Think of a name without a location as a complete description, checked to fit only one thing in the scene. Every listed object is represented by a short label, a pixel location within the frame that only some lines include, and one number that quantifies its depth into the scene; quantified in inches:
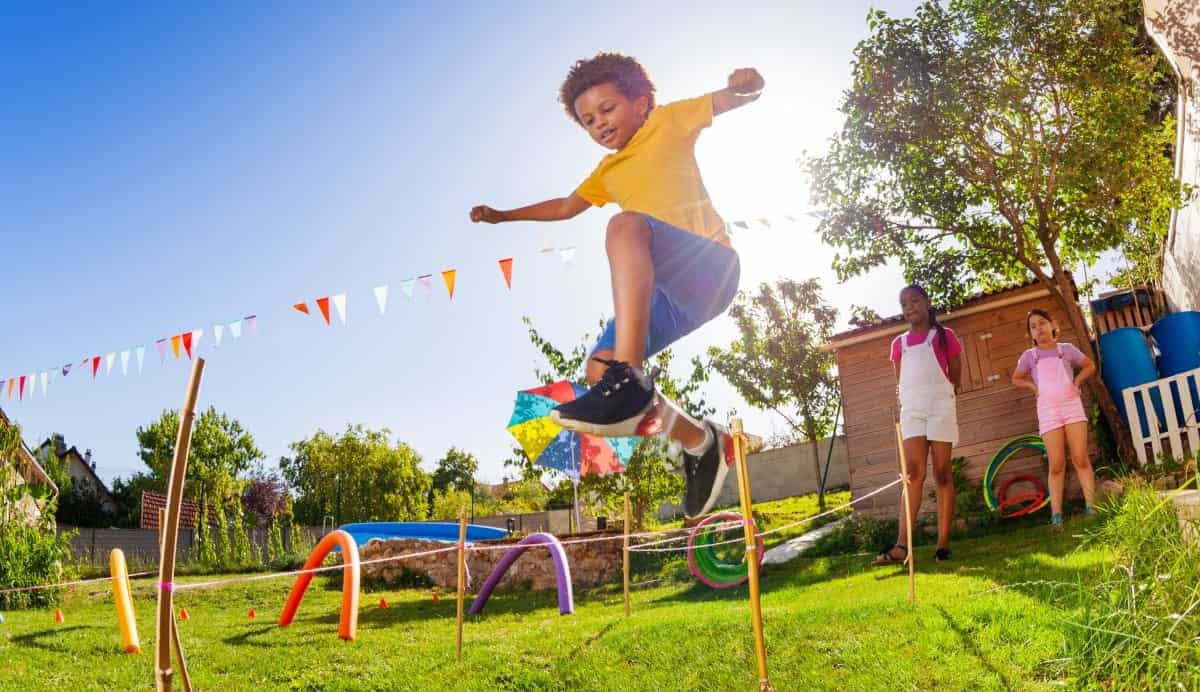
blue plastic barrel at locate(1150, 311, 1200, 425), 341.1
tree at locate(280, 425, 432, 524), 1341.0
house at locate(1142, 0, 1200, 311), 255.0
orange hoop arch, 253.1
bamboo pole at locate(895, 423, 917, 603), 212.4
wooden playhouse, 422.3
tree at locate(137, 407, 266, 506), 1162.0
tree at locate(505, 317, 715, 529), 543.8
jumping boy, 84.9
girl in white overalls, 243.0
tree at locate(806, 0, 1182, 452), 357.1
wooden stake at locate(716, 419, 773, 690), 141.2
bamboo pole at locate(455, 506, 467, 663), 231.3
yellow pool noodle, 114.1
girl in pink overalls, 254.8
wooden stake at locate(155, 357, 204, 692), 101.0
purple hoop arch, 310.2
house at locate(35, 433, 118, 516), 1302.4
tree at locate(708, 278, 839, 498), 768.9
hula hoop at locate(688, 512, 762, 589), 358.6
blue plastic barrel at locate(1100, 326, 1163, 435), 358.6
